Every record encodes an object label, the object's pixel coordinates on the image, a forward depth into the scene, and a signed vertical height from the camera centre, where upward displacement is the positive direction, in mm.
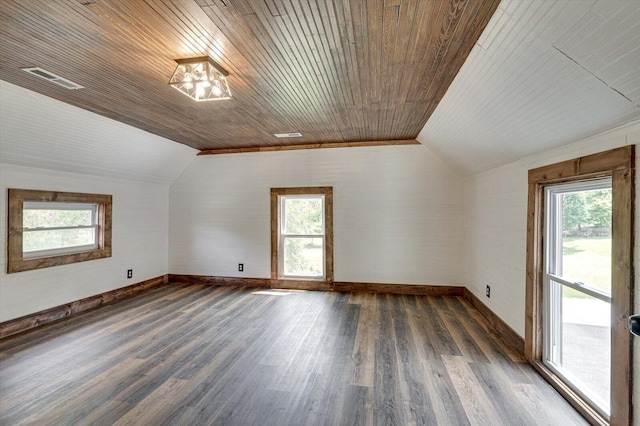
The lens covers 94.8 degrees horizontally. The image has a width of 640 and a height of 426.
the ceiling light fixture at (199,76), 2315 +1121
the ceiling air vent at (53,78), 2414 +1146
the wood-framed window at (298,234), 5488 -410
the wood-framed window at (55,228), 3586 -262
